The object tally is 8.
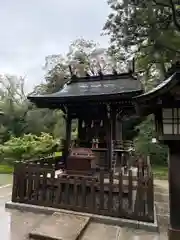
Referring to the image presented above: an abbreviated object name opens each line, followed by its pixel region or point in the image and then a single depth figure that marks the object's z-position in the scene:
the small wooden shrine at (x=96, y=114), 6.22
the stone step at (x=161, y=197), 6.08
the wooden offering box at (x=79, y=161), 6.21
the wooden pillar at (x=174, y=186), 2.88
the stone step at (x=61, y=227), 3.45
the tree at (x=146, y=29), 11.15
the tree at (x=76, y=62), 19.53
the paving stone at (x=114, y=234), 3.62
